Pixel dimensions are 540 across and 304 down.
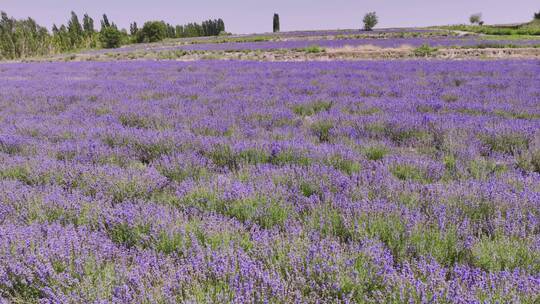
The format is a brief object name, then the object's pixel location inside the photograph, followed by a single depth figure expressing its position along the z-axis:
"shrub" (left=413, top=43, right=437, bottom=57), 19.37
